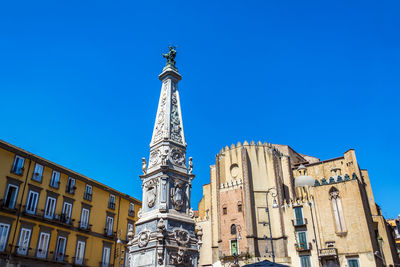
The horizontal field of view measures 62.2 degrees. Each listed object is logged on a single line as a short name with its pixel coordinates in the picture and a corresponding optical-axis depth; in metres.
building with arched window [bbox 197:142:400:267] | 31.73
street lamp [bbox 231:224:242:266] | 34.88
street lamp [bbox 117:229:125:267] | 30.05
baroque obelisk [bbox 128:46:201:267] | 11.48
